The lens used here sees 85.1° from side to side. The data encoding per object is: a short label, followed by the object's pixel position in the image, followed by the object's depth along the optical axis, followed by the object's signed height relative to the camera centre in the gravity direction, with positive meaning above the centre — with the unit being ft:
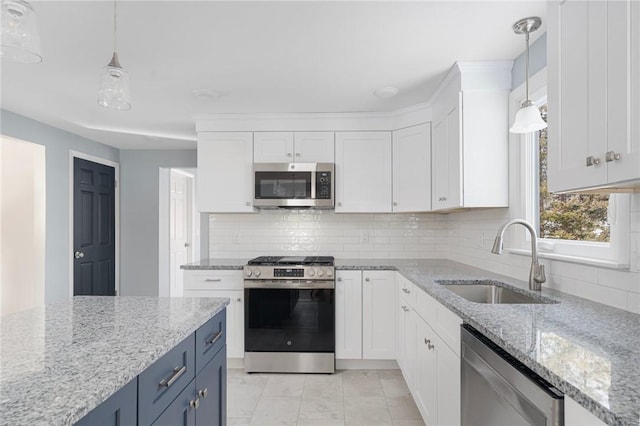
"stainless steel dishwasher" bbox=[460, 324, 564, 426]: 2.93 -1.75
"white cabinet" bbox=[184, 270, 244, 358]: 10.05 -2.21
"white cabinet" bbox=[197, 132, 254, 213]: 10.97 +1.36
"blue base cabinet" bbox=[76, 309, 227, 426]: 2.92 -1.86
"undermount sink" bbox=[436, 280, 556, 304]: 6.70 -1.50
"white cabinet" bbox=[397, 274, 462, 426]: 5.23 -2.59
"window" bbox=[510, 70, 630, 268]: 4.94 +0.02
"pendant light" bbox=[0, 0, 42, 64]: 3.62 +1.95
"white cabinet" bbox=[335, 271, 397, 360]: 9.89 -2.86
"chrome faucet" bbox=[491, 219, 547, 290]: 5.82 -0.86
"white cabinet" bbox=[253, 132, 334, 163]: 10.87 +2.12
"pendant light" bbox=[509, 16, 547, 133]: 5.37 +1.52
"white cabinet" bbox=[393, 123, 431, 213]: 9.87 +1.35
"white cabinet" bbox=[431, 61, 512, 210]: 7.53 +1.75
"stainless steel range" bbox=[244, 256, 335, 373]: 9.70 -2.83
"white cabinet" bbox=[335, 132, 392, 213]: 10.78 +1.33
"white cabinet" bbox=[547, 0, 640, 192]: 3.28 +1.29
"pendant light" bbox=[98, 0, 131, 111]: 4.82 +1.81
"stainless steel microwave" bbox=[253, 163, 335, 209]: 10.65 +0.91
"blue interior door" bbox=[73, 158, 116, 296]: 13.01 -0.54
